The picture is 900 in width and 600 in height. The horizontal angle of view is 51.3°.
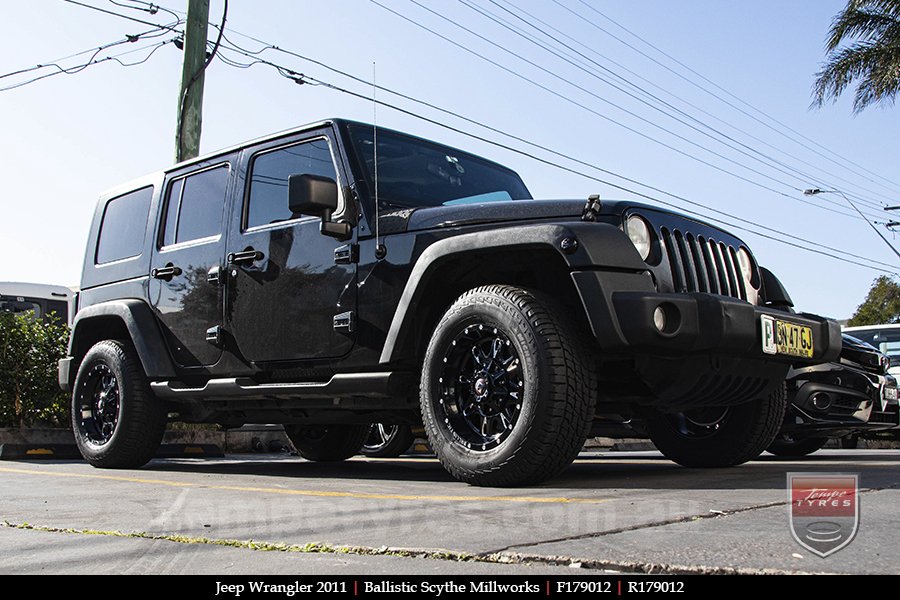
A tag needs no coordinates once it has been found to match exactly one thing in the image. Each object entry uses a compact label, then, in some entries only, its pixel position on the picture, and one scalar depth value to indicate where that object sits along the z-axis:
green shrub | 8.97
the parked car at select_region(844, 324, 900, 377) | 11.28
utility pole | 10.94
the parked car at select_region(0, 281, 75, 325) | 18.31
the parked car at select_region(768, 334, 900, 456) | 6.71
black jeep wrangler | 3.99
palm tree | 25.44
